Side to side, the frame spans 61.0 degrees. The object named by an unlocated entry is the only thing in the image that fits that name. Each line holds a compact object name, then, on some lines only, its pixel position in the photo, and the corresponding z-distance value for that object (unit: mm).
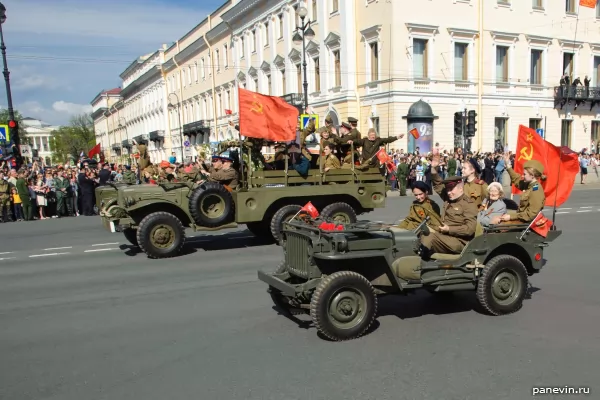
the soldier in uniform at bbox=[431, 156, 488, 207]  7734
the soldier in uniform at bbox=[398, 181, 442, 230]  6227
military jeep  5184
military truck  9781
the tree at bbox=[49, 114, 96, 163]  89625
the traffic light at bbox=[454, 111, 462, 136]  23141
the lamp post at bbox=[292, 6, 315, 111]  21520
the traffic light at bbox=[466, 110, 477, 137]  22656
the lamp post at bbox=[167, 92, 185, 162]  66012
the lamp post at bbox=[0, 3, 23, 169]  19891
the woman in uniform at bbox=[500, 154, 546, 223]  6352
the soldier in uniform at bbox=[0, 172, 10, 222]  16828
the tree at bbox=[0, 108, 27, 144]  82488
